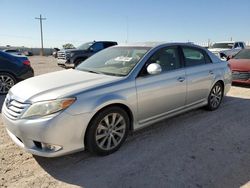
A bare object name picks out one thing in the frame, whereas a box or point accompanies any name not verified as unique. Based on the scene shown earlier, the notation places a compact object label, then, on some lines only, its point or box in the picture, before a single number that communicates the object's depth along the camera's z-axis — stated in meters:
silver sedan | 2.34
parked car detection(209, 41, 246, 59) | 12.77
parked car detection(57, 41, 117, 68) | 10.87
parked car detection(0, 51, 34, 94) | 5.71
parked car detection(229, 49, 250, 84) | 6.36
